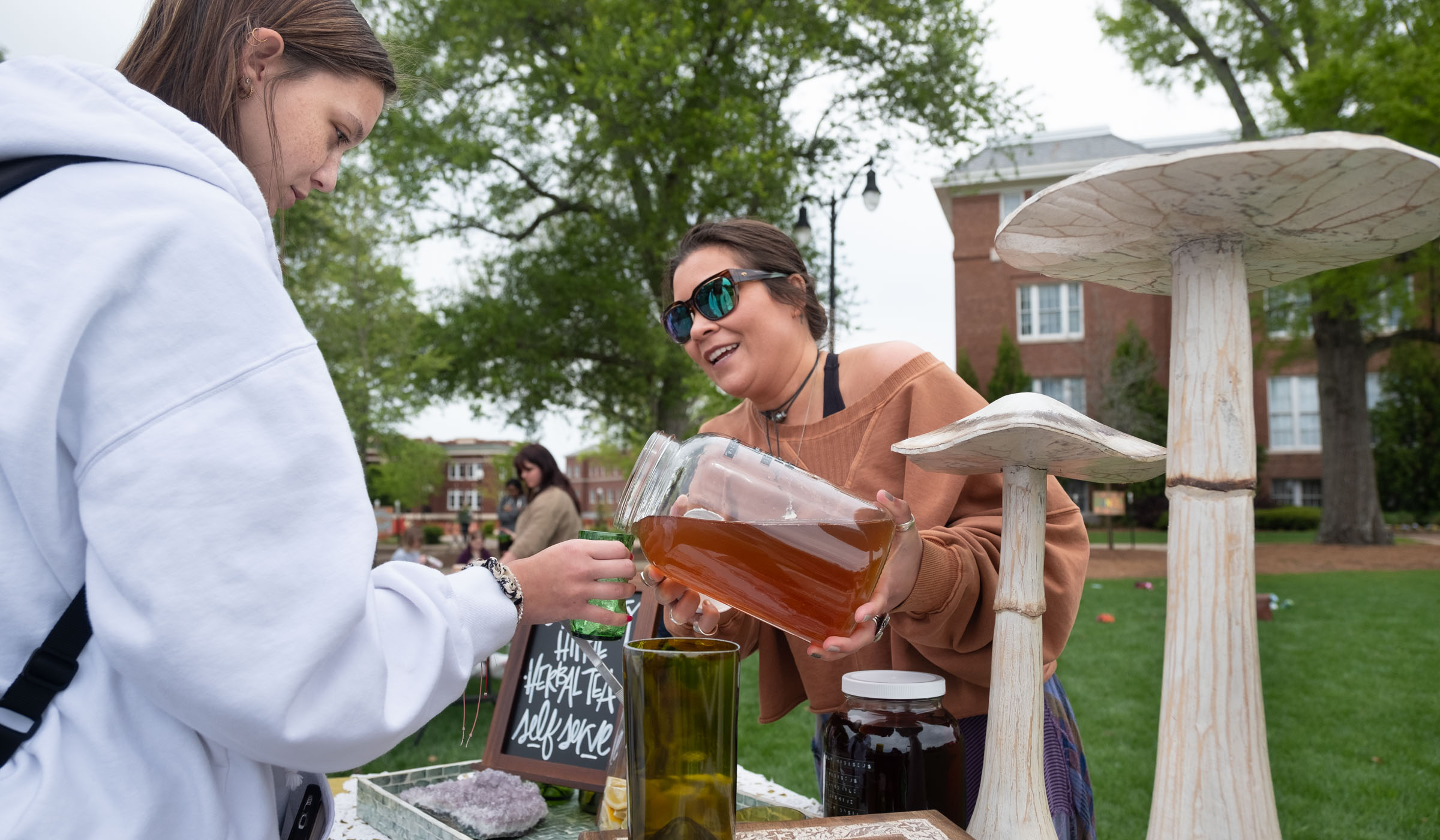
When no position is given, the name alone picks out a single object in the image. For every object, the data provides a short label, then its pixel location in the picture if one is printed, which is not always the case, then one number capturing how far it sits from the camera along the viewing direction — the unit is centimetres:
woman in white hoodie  86
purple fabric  170
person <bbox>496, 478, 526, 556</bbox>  1118
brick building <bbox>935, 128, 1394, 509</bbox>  2806
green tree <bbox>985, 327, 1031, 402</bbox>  2656
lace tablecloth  200
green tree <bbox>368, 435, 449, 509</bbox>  4275
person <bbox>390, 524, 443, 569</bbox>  1016
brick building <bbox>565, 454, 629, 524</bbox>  9075
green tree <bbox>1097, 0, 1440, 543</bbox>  1357
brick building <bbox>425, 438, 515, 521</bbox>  8850
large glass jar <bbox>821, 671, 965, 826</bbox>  138
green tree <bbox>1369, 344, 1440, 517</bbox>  2511
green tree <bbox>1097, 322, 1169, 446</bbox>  2306
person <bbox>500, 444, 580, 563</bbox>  750
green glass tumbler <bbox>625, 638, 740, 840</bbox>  109
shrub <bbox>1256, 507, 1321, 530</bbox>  2522
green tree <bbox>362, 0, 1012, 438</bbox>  1306
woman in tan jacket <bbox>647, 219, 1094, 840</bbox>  154
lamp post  1372
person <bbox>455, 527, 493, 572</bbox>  1195
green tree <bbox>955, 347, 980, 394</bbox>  2644
